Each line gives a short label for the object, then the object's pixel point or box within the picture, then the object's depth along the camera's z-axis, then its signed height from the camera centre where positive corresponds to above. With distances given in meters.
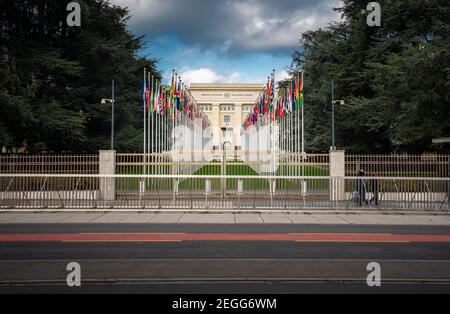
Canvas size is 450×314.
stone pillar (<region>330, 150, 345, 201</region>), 22.02 -0.43
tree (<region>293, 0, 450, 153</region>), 26.70 +5.61
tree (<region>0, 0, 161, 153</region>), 30.61 +6.29
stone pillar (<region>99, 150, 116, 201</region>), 21.81 -0.34
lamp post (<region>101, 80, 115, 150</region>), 34.44 +4.39
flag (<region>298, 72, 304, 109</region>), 26.73 +3.78
